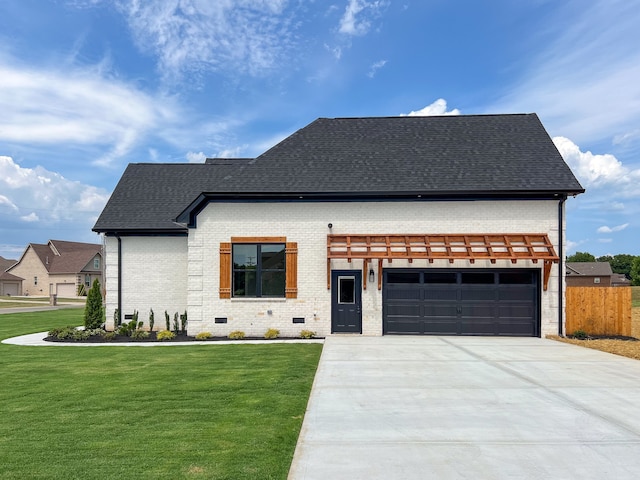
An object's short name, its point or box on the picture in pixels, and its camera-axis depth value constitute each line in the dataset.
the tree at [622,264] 138.88
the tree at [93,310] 18.30
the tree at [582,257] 134.86
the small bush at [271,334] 16.16
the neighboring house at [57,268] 62.00
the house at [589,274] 74.31
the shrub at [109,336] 16.38
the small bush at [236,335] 16.14
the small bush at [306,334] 16.13
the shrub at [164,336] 16.33
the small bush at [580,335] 16.03
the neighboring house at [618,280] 97.99
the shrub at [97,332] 16.88
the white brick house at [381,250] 16.23
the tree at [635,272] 87.22
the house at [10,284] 66.12
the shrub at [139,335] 16.53
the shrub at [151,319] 18.26
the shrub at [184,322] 18.05
